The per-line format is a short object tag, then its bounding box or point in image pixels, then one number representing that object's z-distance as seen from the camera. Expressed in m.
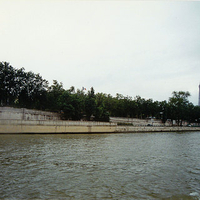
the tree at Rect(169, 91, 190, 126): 108.62
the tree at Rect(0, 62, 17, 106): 64.50
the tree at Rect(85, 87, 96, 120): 74.44
